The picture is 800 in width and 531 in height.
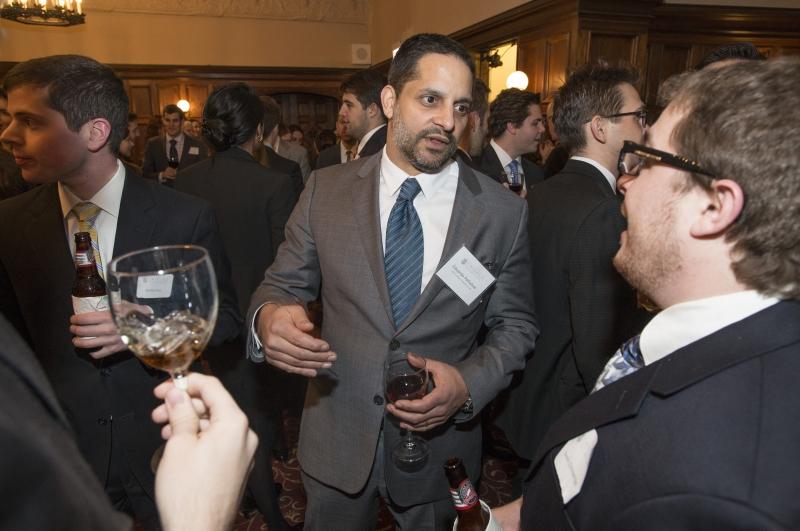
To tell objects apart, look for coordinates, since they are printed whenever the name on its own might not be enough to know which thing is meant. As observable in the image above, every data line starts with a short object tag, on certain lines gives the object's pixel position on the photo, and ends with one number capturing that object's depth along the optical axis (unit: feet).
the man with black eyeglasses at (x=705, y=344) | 2.42
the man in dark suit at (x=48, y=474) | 1.36
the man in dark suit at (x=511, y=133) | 13.41
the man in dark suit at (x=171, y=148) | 21.48
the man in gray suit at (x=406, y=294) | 5.33
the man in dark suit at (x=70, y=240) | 5.40
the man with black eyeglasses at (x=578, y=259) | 6.52
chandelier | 25.20
